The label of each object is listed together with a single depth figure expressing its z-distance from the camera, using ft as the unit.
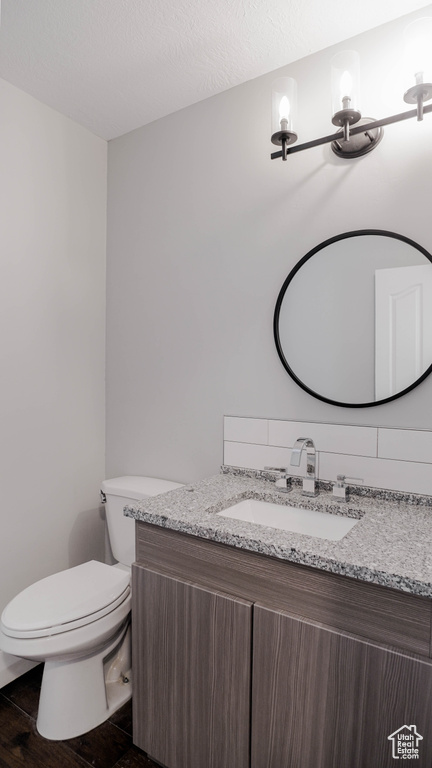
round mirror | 4.63
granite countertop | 3.11
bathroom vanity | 3.05
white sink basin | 4.49
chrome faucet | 4.84
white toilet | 4.55
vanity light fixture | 4.08
